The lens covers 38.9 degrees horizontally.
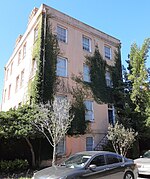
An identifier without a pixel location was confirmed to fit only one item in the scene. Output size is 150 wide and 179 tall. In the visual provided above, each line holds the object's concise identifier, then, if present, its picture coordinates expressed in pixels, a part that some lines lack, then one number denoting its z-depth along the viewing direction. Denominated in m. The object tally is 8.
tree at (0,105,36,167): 13.90
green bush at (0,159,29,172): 13.82
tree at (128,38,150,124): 20.87
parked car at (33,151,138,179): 7.77
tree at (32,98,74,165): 14.19
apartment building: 19.66
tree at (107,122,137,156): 17.11
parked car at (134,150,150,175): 11.16
